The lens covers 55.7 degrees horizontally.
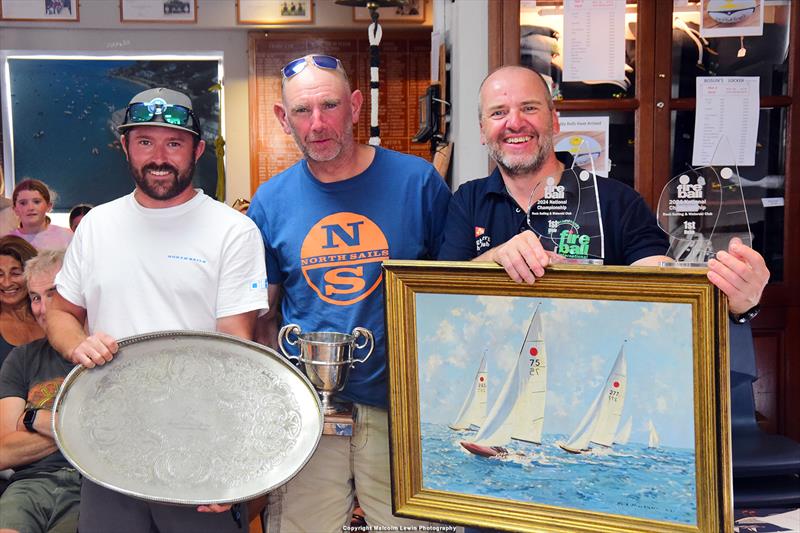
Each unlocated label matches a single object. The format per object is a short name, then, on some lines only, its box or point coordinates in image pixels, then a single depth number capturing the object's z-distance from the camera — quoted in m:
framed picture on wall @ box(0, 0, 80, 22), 5.37
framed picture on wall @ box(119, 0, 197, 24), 5.60
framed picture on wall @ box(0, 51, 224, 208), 5.57
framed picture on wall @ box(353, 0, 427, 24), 5.68
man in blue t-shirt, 1.90
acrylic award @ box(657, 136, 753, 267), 1.48
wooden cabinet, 3.08
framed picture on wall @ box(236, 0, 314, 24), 5.71
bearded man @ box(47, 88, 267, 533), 1.79
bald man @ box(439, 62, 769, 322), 1.68
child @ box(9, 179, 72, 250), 2.79
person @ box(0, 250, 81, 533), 2.41
